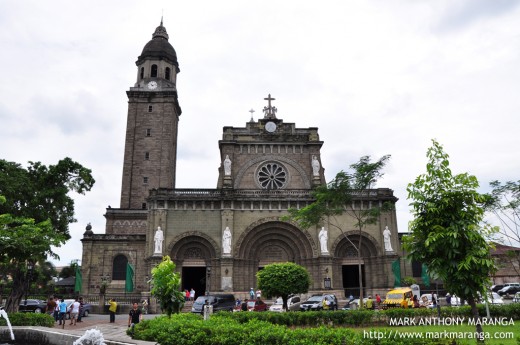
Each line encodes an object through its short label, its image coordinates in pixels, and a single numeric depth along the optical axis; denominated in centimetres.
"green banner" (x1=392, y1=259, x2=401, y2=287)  3316
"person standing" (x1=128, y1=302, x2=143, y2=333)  1833
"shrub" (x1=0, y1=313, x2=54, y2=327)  1662
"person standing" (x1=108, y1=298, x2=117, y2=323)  2302
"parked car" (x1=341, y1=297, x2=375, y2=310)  2234
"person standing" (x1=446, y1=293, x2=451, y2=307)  2595
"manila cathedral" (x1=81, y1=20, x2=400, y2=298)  3434
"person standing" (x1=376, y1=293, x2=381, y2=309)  2698
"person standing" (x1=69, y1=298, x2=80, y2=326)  2173
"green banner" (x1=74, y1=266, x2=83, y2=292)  3466
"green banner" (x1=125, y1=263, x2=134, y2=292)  3359
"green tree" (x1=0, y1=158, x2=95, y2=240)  2909
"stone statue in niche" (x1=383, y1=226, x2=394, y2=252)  3471
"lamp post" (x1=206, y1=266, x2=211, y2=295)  3356
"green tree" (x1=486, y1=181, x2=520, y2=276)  2530
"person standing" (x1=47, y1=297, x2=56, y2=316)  2349
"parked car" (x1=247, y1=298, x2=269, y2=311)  2407
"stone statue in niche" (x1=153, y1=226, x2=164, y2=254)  3369
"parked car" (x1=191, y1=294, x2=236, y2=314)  2386
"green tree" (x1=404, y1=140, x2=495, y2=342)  1099
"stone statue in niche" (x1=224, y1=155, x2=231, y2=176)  3853
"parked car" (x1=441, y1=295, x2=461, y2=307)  2479
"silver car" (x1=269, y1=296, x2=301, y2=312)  2576
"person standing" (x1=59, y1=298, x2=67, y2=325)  2078
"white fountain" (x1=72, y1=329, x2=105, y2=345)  992
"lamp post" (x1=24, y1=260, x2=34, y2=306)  2628
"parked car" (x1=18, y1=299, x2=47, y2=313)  2675
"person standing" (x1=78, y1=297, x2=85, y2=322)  2392
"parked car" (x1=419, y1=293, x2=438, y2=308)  2499
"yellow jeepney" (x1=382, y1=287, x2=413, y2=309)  2375
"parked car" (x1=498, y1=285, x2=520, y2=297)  3644
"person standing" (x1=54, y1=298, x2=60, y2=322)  2183
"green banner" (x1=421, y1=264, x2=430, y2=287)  3216
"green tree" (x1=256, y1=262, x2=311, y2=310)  2398
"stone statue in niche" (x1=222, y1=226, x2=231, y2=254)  3400
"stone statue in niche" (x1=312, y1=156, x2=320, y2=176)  3881
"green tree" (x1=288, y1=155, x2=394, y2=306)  2659
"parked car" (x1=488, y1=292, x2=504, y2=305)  2475
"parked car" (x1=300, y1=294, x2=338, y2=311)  2392
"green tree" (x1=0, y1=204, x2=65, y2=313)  1814
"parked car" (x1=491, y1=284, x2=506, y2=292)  3972
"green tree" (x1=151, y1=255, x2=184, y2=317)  1553
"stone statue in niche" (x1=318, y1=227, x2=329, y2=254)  3450
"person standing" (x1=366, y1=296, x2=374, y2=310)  2398
